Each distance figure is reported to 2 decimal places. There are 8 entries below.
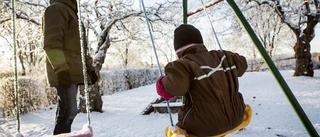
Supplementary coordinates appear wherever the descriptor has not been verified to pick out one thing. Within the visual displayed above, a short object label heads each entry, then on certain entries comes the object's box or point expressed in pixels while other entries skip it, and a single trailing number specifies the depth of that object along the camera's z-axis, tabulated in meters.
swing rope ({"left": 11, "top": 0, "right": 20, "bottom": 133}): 1.01
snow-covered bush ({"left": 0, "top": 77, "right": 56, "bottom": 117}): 5.52
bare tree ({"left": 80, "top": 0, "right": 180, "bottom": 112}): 5.21
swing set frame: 1.15
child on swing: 1.26
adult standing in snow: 1.58
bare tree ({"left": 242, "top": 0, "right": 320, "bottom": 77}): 8.19
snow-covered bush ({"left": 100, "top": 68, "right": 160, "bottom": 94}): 10.00
